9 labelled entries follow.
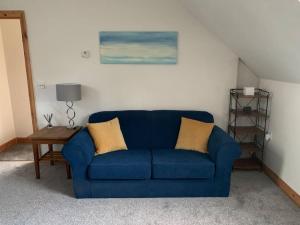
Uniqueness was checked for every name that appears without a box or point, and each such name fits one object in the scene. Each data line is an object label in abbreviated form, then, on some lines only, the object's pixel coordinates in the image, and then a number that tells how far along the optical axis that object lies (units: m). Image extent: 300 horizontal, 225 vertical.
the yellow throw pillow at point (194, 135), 2.82
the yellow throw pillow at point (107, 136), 2.77
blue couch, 2.44
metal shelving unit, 3.18
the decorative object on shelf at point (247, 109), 3.26
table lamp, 2.97
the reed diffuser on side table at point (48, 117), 3.37
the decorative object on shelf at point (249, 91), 3.07
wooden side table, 2.84
